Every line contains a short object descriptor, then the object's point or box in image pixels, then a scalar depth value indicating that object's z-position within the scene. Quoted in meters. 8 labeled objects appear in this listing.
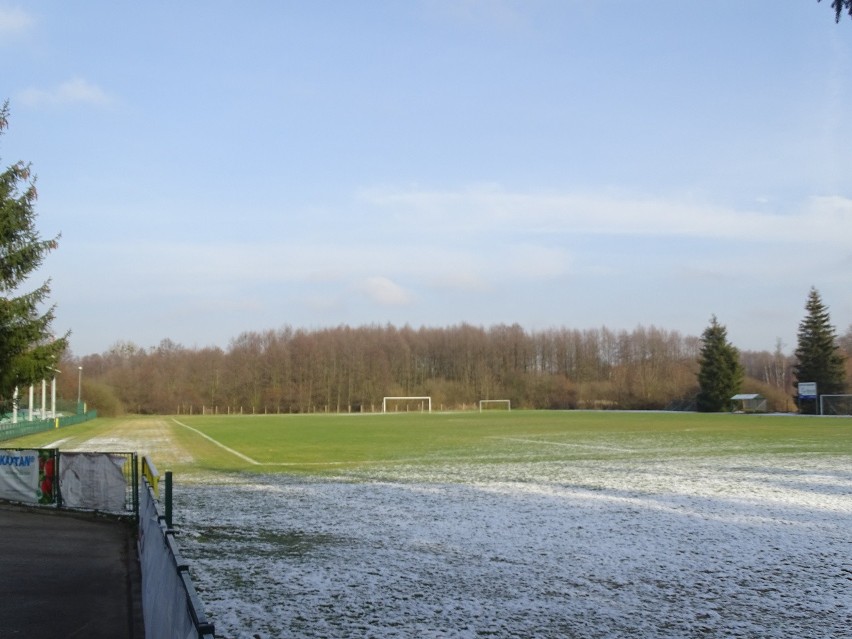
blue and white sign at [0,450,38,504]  18.25
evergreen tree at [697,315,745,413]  89.12
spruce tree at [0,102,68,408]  23.98
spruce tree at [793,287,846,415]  80.38
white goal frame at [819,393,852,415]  74.36
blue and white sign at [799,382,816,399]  75.94
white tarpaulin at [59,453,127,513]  16.58
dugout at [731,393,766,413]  85.25
